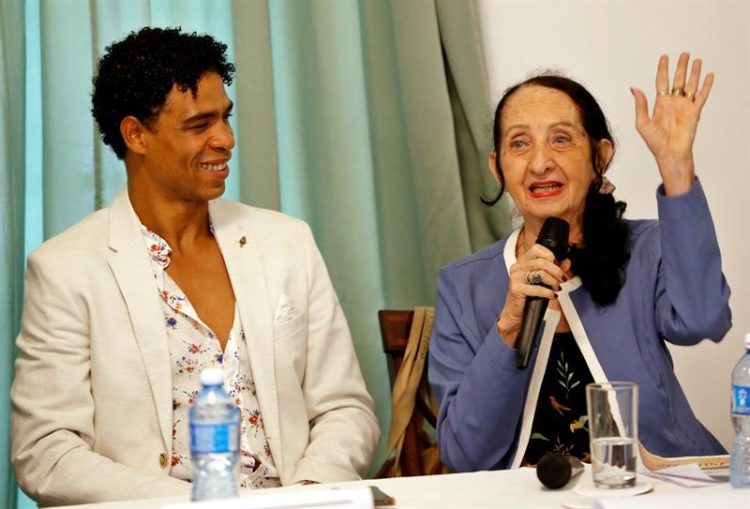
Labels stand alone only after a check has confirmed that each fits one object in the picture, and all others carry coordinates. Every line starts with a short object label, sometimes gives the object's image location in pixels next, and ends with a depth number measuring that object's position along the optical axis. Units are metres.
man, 4.49
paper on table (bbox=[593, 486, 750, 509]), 3.63
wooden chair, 4.86
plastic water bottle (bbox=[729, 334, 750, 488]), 3.80
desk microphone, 3.86
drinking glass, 3.82
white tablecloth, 3.79
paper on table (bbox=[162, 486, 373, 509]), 3.61
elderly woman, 4.25
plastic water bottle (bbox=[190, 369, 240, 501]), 3.62
